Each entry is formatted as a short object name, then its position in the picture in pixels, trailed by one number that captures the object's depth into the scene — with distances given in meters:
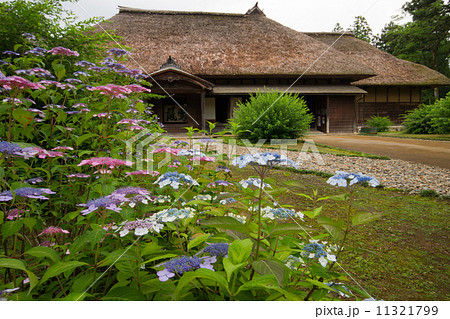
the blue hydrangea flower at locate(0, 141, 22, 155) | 1.22
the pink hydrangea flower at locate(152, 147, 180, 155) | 2.00
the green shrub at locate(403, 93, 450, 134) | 11.93
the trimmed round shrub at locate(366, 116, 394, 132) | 16.53
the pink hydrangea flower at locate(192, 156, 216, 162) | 1.99
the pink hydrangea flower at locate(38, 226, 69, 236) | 1.40
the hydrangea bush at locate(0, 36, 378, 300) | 1.00
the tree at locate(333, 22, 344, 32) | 30.63
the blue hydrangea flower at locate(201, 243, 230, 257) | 1.09
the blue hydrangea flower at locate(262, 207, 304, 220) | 1.36
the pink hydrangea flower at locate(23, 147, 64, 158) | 1.34
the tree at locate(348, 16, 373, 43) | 31.40
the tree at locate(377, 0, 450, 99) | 22.58
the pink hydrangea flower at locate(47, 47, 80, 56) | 2.39
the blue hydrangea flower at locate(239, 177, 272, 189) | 1.30
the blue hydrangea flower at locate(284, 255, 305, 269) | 1.24
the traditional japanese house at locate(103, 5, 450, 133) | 15.15
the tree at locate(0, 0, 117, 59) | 2.91
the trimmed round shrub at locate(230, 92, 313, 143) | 10.37
